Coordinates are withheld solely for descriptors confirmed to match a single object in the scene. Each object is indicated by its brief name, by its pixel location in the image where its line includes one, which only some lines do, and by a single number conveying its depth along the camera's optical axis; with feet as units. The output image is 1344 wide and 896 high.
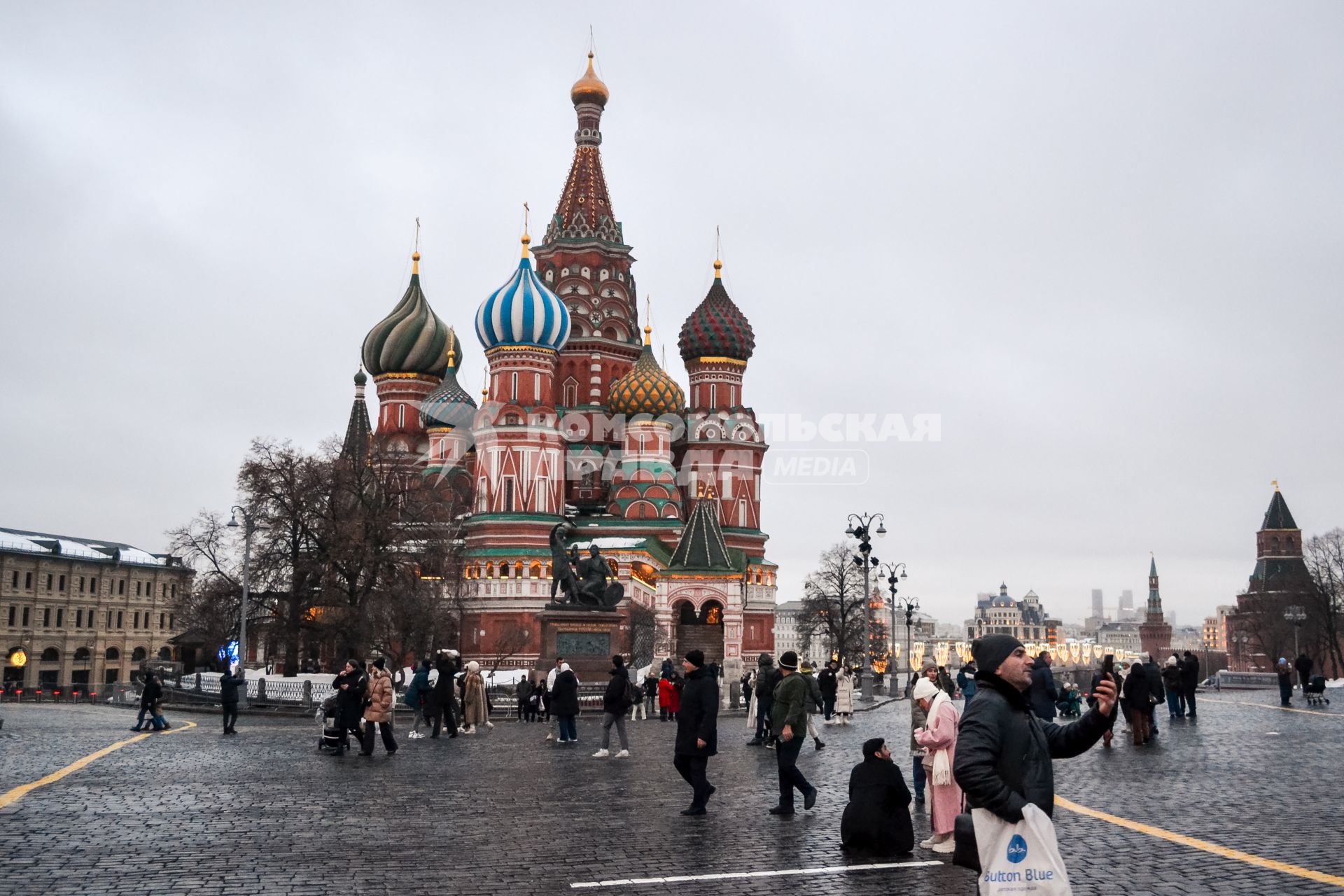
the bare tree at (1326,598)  221.25
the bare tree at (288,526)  131.95
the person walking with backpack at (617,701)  56.44
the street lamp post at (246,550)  108.37
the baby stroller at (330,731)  58.34
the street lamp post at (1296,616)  199.38
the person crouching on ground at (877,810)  31.22
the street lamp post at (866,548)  122.21
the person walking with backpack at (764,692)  60.03
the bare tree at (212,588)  135.03
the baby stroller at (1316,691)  98.07
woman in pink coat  31.68
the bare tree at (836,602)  231.09
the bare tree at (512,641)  189.37
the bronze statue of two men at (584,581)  97.66
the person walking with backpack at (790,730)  36.94
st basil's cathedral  195.21
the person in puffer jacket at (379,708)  57.62
